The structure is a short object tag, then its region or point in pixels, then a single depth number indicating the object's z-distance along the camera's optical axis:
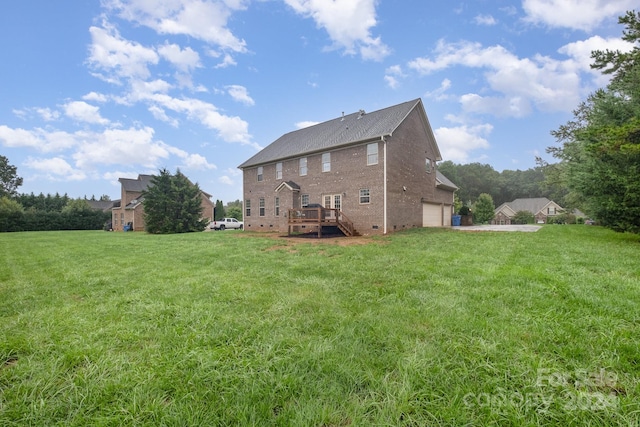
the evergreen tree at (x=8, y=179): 46.69
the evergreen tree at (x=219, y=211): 43.95
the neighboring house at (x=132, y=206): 30.66
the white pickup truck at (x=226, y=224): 31.83
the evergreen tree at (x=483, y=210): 37.44
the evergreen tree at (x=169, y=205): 22.44
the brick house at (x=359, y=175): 15.79
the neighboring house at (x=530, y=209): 52.84
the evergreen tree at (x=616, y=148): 8.68
